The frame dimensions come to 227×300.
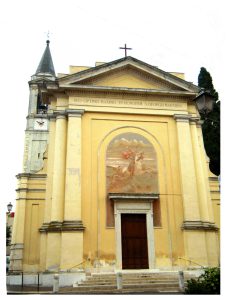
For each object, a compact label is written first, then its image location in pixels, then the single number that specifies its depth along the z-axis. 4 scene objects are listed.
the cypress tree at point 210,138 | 18.03
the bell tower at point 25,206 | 15.22
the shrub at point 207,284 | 8.39
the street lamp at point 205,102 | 7.40
